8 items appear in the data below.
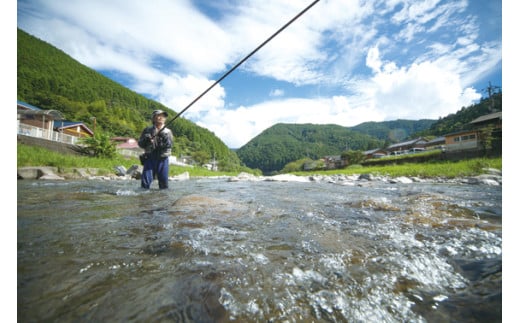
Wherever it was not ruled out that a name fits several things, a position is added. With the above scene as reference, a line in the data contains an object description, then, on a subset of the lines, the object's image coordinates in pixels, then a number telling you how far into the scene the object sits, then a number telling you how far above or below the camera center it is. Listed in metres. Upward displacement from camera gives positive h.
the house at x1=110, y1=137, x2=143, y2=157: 58.94 +6.06
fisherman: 5.91 +0.39
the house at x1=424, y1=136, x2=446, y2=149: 53.59 +4.63
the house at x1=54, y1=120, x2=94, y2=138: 34.91 +6.41
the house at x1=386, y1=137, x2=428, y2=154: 61.02 +4.55
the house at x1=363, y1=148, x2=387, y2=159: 68.81 +2.49
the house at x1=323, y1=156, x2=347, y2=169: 65.87 -0.05
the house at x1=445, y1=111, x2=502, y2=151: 28.73 +3.87
